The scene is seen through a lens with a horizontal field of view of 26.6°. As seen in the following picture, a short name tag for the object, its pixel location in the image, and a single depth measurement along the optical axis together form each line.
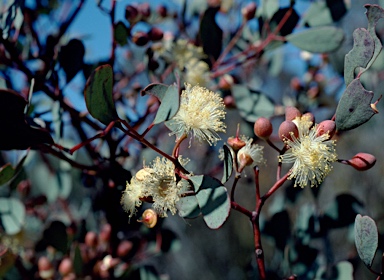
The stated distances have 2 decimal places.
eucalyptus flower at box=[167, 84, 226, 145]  0.38
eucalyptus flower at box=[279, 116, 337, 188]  0.36
